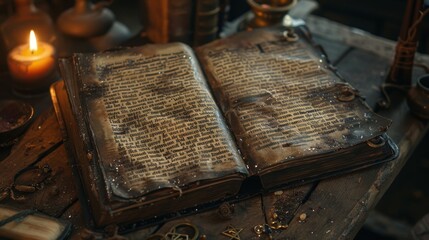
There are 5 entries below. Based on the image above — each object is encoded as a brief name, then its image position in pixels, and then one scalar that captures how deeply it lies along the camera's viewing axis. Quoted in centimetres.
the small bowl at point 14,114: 118
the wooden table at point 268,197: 100
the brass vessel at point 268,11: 143
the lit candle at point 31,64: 128
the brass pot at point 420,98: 128
